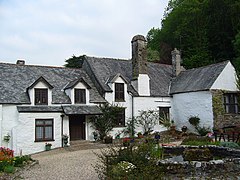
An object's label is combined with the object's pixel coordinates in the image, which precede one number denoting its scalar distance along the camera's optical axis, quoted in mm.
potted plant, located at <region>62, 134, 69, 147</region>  18978
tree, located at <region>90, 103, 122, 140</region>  20438
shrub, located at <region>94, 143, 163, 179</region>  6469
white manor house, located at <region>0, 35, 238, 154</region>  18192
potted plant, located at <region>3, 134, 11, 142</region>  17578
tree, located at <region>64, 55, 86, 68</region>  38094
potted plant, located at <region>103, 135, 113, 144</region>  19014
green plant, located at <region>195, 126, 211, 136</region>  21628
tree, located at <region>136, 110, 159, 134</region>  22828
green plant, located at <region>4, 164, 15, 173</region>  10312
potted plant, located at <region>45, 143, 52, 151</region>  18328
